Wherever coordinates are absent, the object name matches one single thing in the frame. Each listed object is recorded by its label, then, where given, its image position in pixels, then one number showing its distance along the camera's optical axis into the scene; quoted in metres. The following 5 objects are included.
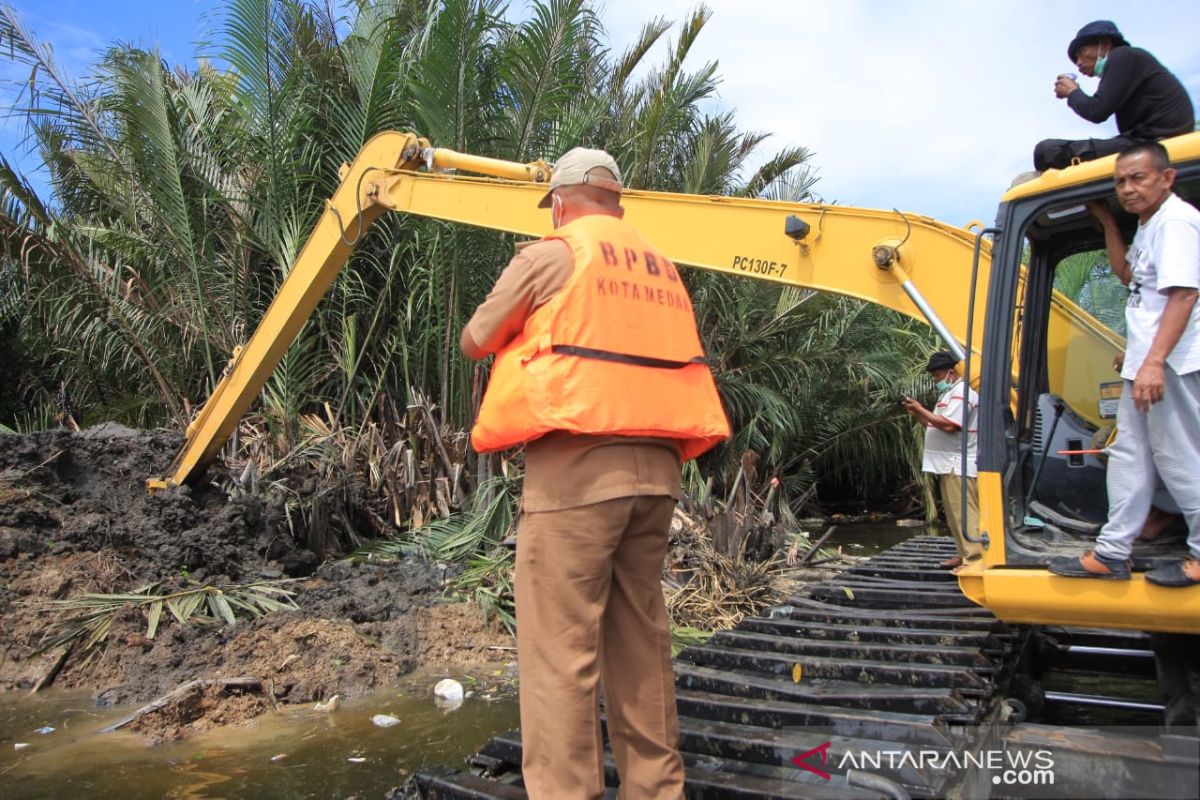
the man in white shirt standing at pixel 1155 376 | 2.71
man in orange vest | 2.34
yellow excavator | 2.98
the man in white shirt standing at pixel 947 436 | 5.91
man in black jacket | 3.17
